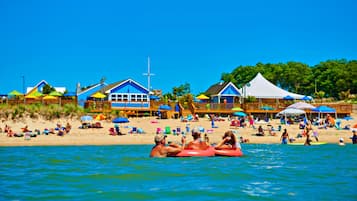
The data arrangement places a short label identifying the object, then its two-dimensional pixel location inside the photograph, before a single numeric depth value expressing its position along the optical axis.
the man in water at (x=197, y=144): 19.50
